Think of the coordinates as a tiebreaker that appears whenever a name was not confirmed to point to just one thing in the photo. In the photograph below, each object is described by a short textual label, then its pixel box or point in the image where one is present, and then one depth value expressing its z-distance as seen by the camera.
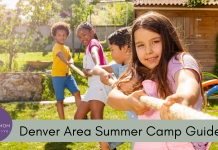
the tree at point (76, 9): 10.91
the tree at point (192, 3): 7.04
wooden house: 8.56
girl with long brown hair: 1.25
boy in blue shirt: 2.60
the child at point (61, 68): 4.19
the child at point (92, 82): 2.92
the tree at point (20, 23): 7.84
